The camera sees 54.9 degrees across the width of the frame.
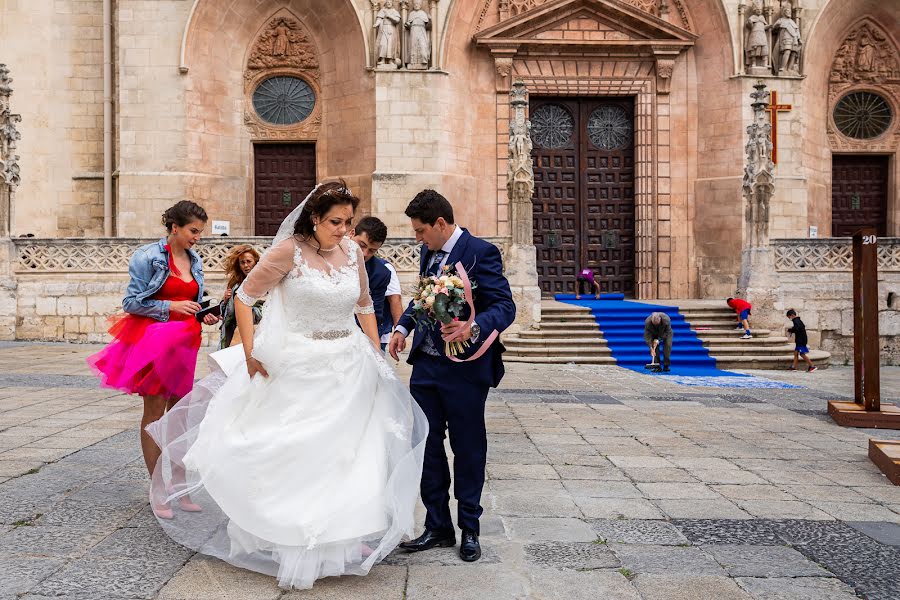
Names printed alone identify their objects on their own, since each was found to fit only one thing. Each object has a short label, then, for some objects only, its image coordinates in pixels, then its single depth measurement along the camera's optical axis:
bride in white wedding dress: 4.12
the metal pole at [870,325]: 9.34
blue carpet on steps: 16.01
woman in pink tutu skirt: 5.36
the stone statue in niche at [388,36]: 20.56
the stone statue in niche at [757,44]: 21.33
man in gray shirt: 15.06
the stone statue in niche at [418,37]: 20.58
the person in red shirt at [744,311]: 17.35
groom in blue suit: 4.57
